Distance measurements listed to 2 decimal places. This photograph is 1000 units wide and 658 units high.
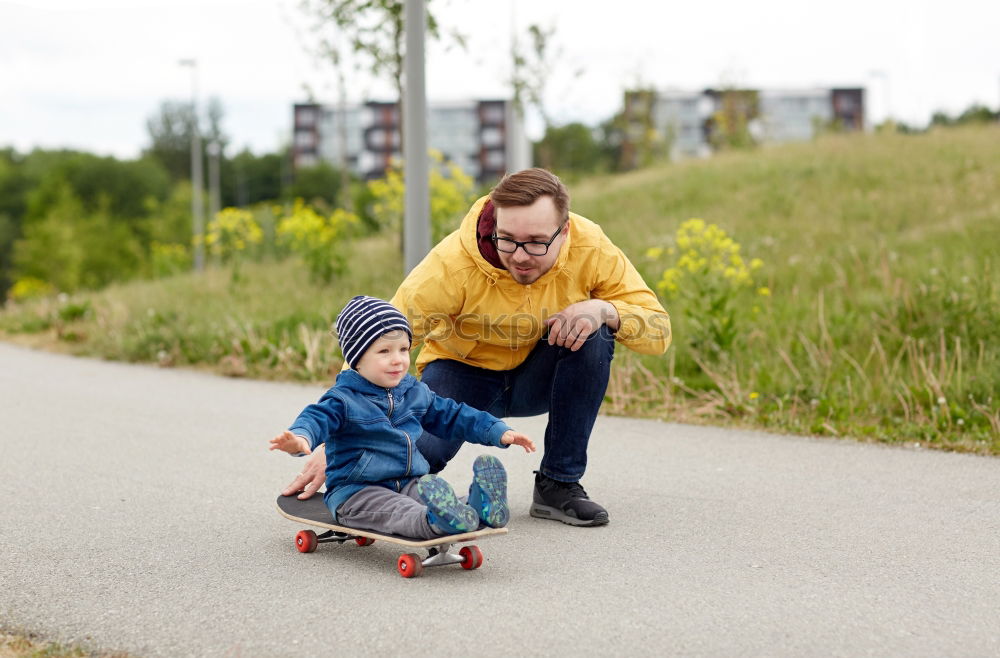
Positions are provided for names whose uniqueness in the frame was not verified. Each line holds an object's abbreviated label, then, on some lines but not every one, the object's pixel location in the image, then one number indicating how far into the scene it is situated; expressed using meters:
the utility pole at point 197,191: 38.78
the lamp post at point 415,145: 8.17
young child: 3.71
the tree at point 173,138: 103.06
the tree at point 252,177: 102.00
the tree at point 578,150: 53.16
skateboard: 3.61
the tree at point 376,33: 12.80
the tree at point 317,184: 91.01
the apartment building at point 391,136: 113.50
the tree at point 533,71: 17.56
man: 4.20
